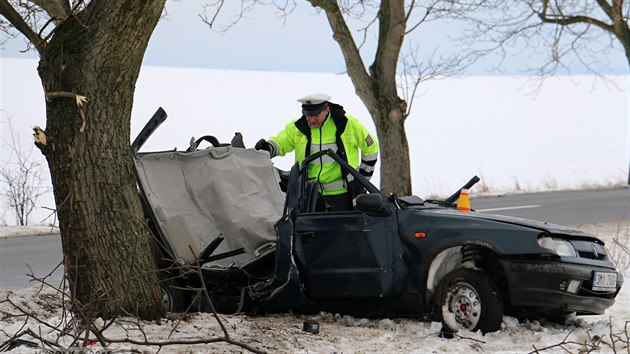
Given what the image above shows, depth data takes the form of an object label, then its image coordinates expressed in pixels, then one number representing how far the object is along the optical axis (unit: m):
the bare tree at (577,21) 38.72
